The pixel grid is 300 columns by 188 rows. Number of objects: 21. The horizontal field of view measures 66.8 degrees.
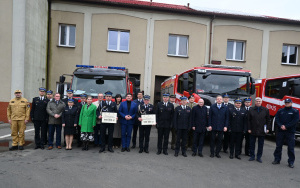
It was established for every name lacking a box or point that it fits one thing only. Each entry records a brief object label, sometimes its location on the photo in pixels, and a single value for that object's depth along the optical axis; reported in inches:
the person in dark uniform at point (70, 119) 271.9
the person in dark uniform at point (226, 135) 282.8
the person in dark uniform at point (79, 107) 279.3
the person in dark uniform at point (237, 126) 270.1
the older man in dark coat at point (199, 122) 273.0
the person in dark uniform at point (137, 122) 292.7
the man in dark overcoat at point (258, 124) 259.6
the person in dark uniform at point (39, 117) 274.5
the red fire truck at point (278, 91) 356.1
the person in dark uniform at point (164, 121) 273.6
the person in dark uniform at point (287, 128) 241.3
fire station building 578.9
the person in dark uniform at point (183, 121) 270.1
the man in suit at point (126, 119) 277.3
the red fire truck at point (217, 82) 330.6
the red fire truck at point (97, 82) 319.6
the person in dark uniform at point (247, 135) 282.2
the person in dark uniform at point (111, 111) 272.5
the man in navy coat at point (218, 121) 269.1
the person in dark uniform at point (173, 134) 296.5
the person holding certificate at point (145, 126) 275.6
